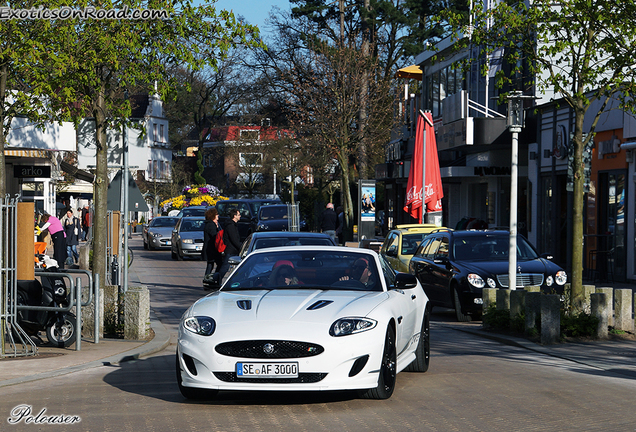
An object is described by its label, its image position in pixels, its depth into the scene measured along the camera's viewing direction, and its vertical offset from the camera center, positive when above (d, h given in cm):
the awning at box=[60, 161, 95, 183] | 3706 +123
